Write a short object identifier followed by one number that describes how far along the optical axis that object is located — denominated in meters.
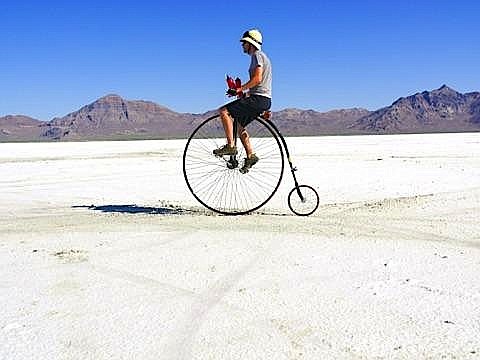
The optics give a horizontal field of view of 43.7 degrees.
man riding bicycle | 8.19
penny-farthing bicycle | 8.58
